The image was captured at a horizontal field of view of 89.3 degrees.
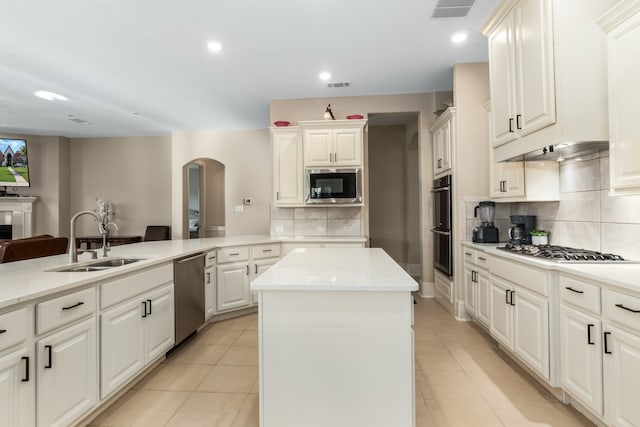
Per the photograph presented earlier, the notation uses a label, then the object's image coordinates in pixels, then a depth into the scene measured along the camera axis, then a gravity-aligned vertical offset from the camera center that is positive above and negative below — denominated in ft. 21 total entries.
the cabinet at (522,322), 6.64 -2.50
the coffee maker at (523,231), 9.96 -0.51
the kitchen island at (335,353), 4.86 -2.08
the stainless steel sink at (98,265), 7.09 -1.07
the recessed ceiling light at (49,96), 14.02 +5.57
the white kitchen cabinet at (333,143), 13.56 +3.11
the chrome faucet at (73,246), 7.37 -0.61
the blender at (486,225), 10.69 -0.34
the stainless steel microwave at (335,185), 13.41 +1.32
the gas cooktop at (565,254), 6.47 -0.88
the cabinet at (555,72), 6.16 +2.89
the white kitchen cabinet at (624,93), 5.29 +2.04
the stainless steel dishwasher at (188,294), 9.08 -2.27
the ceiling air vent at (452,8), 8.31 +5.49
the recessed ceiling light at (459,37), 9.88 +5.55
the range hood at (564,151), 6.62 +1.46
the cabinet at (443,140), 11.97 +2.97
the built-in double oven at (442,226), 12.01 -0.42
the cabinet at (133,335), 6.22 -2.56
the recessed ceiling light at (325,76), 12.47 +5.55
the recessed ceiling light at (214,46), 10.10 +5.51
